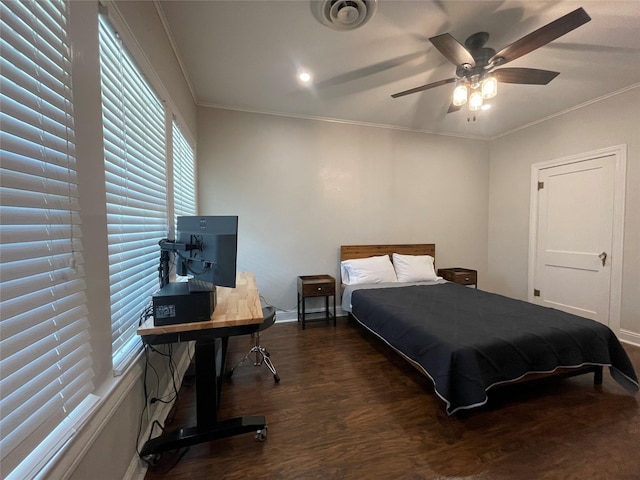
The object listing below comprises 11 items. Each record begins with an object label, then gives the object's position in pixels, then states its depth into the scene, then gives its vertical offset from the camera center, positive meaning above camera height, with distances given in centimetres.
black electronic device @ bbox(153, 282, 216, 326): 129 -39
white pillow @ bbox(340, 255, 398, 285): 348 -55
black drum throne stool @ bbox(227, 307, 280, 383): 213 -118
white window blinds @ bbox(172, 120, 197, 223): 233 +55
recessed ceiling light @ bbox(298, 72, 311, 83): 257 +155
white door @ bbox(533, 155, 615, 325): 306 -7
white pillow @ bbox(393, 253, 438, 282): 365 -53
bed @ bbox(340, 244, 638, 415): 168 -81
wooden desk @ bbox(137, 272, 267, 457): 130 -74
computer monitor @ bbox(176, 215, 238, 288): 131 -11
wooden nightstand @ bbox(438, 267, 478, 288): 388 -68
